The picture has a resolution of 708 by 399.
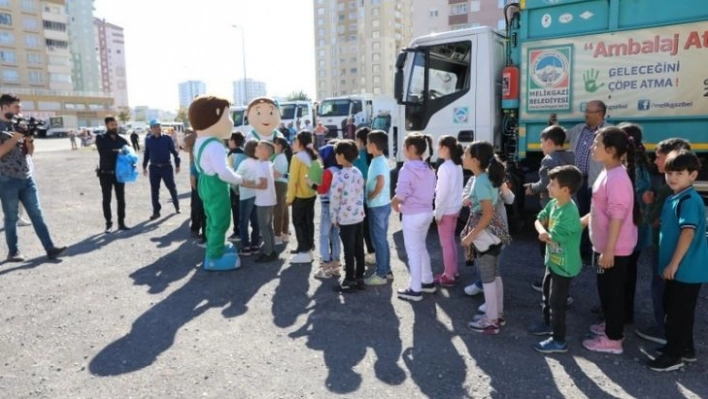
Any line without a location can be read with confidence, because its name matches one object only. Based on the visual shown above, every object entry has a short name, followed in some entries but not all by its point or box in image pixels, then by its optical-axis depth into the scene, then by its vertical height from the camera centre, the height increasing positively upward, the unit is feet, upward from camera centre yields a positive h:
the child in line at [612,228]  10.94 -2.21
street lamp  132.46 +21.75
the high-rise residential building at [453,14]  166.09 +41.34
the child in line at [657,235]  12.02 -2.66
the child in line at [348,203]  15.98 -2.15
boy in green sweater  11.22 -2.53
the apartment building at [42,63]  219.00 +36.36
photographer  19.12 -1.42
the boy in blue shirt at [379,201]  16.05 -2.17
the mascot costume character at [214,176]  18.65 -1.42
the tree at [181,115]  262.86 +13.61
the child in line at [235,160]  22.91 -1.01
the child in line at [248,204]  19.84 -2.81
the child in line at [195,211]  24.08 -3.52
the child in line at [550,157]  14.98 -0.78
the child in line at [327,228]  17.80 -3.39
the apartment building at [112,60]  394.93 +66.81
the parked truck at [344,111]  84.25 +4.22
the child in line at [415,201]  15.08 -2.03
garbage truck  18.56 +2.46
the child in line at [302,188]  18.49 -1.92
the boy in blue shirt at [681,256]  10.39 -2.70
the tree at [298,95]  226.75 +19.38
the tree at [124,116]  278.46 +14.18
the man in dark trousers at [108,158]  25.14 -0.88
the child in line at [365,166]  19.20 -1.19
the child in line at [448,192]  15.94 -1.89
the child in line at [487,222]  12.62 -2.26
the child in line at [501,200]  13.17 -1.81
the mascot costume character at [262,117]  22.62 +0.93
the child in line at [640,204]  13.29 -1.99
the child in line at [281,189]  22.12 -2.33
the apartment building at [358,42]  266.36 +51.99
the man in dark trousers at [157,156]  28.40 -0.93
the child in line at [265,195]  19.68 -2.31
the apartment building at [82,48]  321.32 +61.13
